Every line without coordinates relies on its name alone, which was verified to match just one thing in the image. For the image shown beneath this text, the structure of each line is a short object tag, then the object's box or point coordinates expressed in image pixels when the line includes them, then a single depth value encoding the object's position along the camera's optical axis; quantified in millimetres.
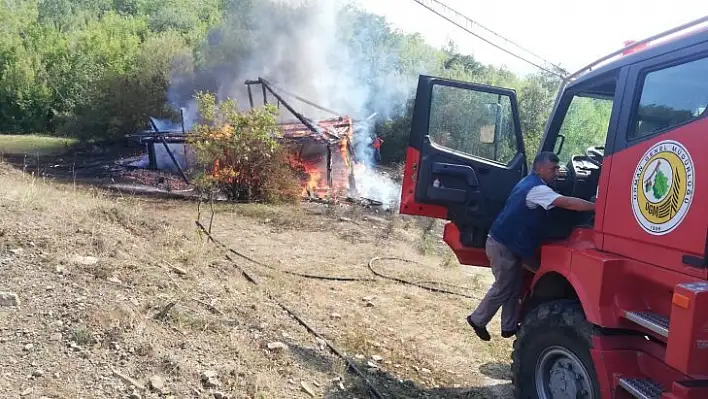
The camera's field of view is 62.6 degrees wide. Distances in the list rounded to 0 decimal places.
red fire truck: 2844
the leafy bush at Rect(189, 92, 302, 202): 13594
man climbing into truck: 3988
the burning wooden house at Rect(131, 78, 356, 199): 15962
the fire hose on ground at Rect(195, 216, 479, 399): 5496
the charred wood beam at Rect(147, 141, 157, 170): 19219
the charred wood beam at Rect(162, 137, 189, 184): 16495
